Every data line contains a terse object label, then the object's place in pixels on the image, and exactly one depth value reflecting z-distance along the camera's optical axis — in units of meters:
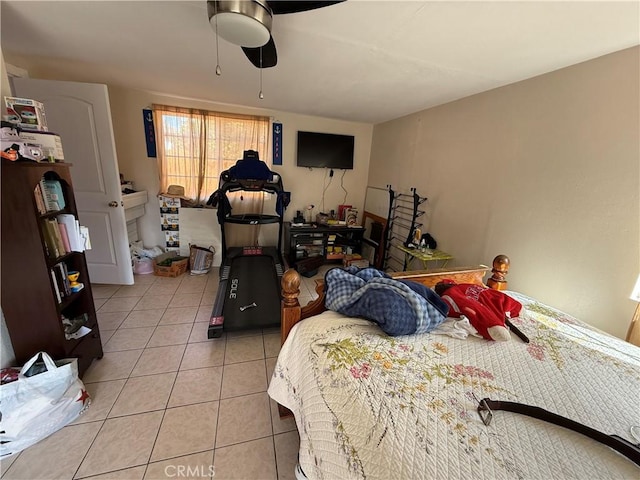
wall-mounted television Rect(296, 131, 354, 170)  3.85
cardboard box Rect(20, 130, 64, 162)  1.40
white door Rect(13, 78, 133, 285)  2.29
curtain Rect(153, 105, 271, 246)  3.32
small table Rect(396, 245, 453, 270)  2.61
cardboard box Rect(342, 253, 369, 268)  3.81
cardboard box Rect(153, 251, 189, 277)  3.21
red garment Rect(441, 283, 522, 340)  1.28
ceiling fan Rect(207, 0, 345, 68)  1.12
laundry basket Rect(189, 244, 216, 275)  3.39
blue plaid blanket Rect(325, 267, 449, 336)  1.20
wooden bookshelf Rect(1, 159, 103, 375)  1.28
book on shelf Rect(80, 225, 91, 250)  1.62
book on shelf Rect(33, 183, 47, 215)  1.35
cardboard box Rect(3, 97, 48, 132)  1.38
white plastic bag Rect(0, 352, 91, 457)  1.21
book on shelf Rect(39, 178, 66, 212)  1.45
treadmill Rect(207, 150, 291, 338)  2.22
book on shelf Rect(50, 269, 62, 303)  1.44
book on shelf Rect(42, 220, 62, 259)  1.45
